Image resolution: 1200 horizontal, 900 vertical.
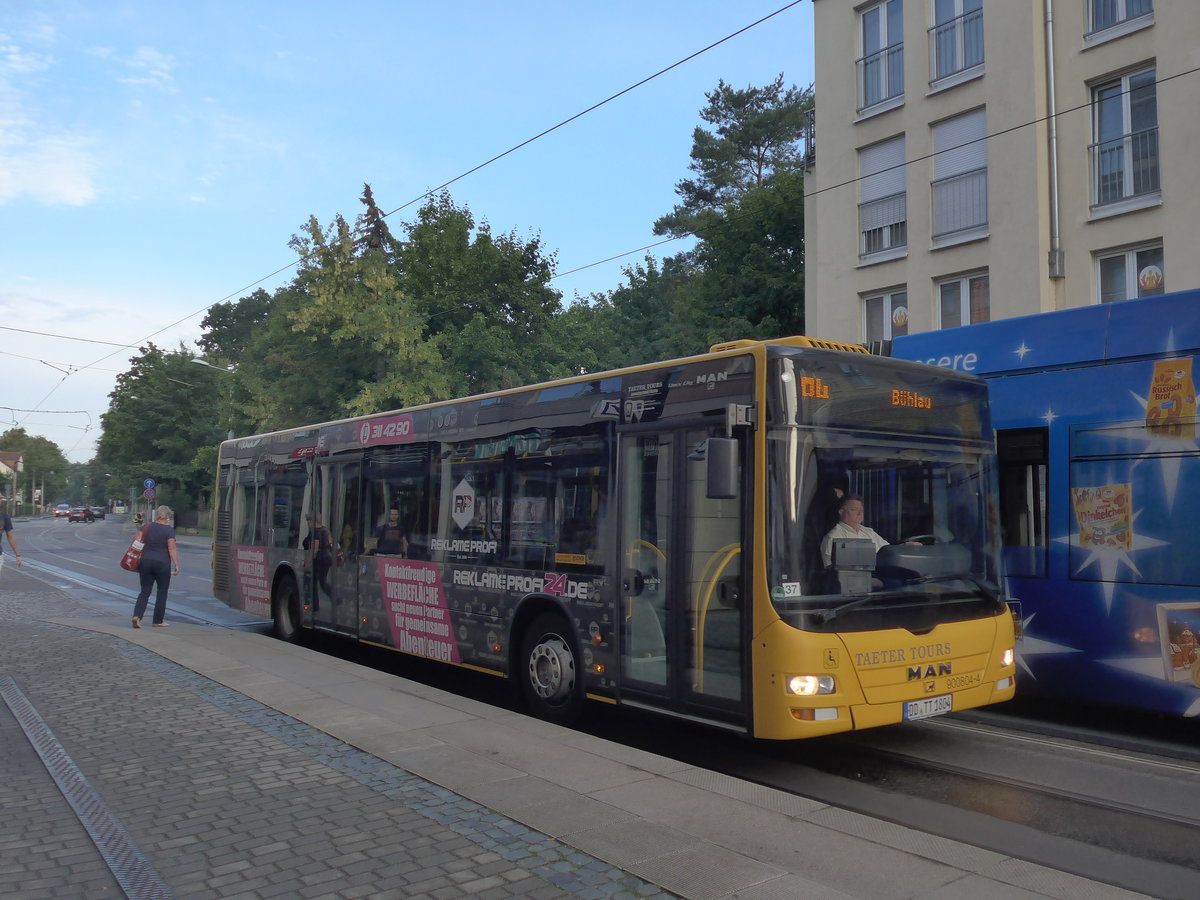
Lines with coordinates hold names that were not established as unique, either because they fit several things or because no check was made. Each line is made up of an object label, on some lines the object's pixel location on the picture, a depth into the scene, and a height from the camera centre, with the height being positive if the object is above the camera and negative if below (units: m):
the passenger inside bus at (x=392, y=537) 10.28 -0.13
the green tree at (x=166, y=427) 65.06 +6.36
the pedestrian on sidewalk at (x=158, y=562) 12.83 -0.53
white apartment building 16.91 +7.19
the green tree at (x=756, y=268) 29.38 +8.02
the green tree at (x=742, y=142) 43.22 +17.23
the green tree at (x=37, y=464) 151.00 +9.00
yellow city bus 6.02 -0.10
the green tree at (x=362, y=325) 34.41 +6.98
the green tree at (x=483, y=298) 38.69 +9.50
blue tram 7.11 +0.30
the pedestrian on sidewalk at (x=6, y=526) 15.79 -0.12
